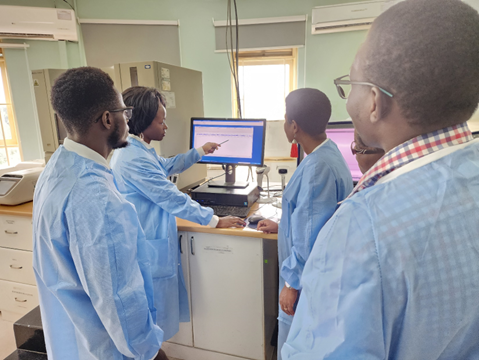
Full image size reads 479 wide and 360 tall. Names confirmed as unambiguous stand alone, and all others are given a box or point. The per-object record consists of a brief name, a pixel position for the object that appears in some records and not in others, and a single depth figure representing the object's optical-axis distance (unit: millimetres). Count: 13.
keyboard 1621
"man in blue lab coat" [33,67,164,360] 863
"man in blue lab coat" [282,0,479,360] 434
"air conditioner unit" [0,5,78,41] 3006
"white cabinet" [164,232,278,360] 1537
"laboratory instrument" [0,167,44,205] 1933
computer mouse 1519
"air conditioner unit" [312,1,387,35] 2996
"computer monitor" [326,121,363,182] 1690
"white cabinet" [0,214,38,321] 1906
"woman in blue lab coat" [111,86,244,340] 1386
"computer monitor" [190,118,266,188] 1813
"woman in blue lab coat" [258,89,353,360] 1080
